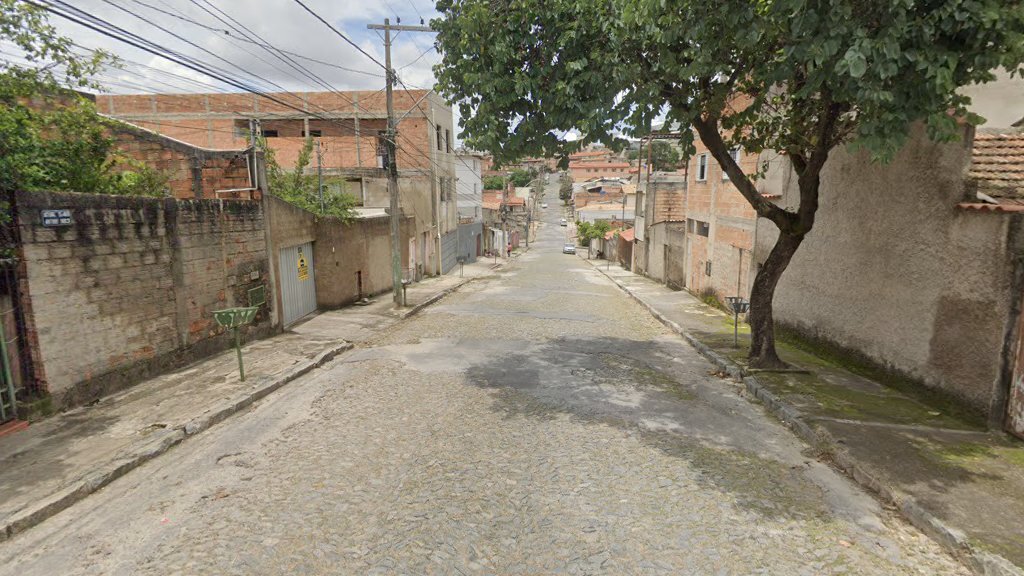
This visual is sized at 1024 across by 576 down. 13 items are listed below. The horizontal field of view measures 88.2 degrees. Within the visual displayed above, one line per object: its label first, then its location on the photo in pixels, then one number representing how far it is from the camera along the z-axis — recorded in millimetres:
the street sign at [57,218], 6492
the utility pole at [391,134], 15688
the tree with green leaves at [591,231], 56781
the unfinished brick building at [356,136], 25469
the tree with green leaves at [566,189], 112625
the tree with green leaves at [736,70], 5031
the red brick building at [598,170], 114312
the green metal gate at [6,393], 5984
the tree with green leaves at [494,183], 96750
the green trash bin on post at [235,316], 7758
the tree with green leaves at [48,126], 6398
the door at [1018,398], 5844
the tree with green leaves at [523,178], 114000
